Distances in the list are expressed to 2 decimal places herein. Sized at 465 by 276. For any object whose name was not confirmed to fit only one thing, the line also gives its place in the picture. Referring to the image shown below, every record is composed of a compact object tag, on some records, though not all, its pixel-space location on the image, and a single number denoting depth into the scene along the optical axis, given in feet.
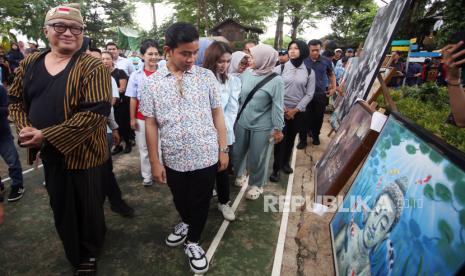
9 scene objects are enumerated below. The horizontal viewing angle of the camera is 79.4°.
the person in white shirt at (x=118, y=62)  18.02
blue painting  3.37
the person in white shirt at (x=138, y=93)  11.85
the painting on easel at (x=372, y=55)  7.13
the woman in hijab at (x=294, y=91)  13.58
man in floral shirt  6.53
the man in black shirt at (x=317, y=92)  16.58
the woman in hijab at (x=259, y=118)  10.29
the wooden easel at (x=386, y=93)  7.05
